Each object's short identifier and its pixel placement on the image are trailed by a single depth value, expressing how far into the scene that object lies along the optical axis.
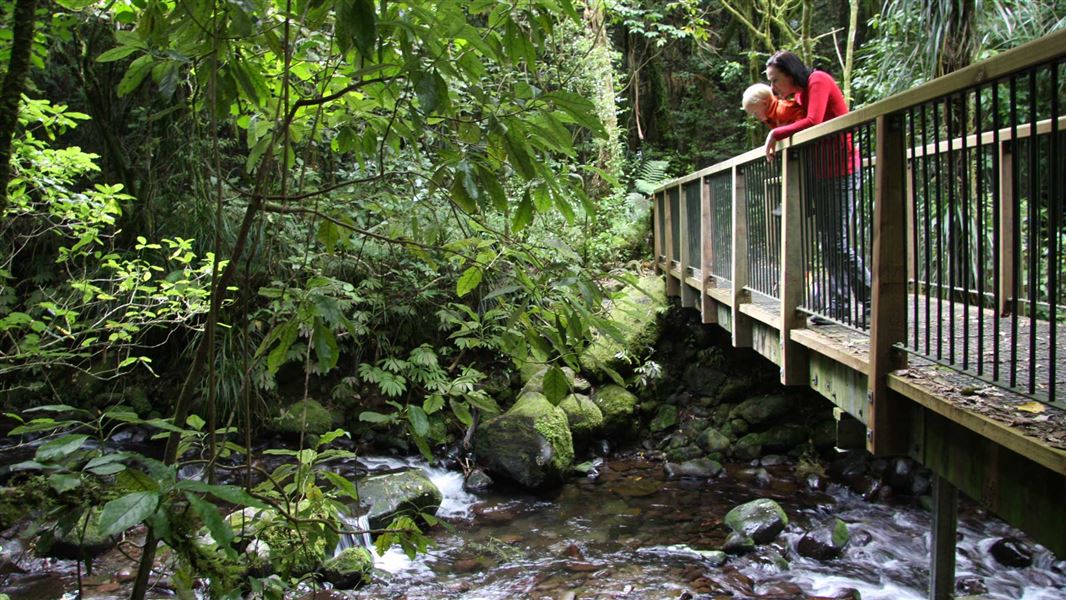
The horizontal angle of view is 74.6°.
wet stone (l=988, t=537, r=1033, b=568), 5.53
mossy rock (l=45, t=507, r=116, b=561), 5.50
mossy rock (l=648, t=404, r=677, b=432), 8.88
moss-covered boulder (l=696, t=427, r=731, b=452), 8.19
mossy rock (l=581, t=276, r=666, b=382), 9.06
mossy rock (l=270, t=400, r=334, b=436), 8.42
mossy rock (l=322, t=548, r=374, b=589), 5.37
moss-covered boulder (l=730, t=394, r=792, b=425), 8.41
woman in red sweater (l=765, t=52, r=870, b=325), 3.77
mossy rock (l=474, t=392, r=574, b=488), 7.35
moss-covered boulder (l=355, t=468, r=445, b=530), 6.34
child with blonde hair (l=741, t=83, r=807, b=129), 4.89
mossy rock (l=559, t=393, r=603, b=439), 8.34
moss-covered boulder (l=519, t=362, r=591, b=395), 8.82
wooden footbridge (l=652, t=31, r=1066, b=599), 2.28
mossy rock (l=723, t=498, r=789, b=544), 5.99
